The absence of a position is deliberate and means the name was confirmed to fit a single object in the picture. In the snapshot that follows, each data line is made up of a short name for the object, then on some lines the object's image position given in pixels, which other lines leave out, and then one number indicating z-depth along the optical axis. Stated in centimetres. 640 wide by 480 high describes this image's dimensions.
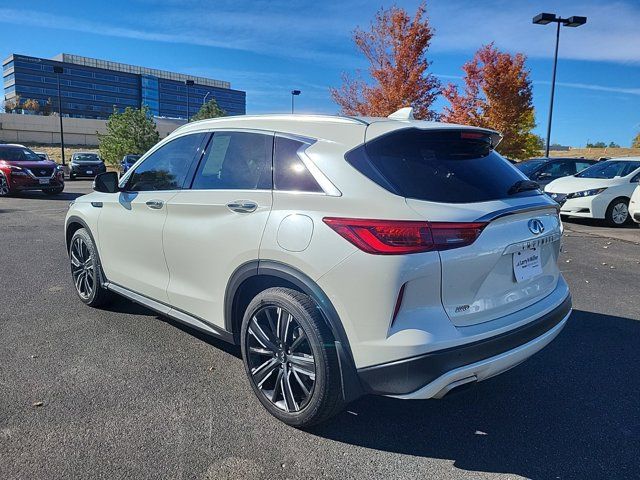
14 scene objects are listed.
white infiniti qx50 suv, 237
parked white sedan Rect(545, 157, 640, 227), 1155
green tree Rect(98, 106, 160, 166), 3747
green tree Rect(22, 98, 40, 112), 10181
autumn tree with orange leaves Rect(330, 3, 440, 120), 2075
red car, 1614
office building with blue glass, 12144
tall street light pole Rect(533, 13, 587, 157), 1888
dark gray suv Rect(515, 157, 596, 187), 1466
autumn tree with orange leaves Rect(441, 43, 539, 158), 2264
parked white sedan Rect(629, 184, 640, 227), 1012
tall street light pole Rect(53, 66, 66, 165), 3206
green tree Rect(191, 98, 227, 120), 4791
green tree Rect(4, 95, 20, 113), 10038
